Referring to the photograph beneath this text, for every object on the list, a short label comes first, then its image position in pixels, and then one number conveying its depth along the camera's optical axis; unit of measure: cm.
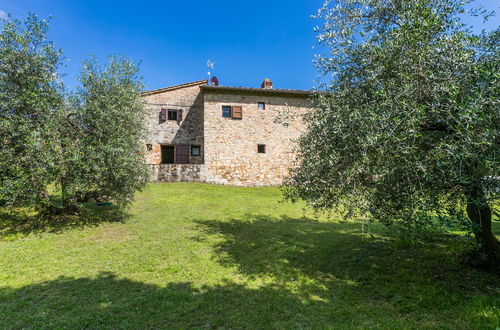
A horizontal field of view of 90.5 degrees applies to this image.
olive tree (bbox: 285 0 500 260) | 348
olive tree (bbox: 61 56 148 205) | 850
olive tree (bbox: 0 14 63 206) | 786
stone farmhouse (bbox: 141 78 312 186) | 2027
